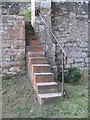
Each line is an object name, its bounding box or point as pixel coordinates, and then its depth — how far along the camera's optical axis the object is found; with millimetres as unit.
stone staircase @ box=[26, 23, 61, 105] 3178
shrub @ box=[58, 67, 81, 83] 5160
